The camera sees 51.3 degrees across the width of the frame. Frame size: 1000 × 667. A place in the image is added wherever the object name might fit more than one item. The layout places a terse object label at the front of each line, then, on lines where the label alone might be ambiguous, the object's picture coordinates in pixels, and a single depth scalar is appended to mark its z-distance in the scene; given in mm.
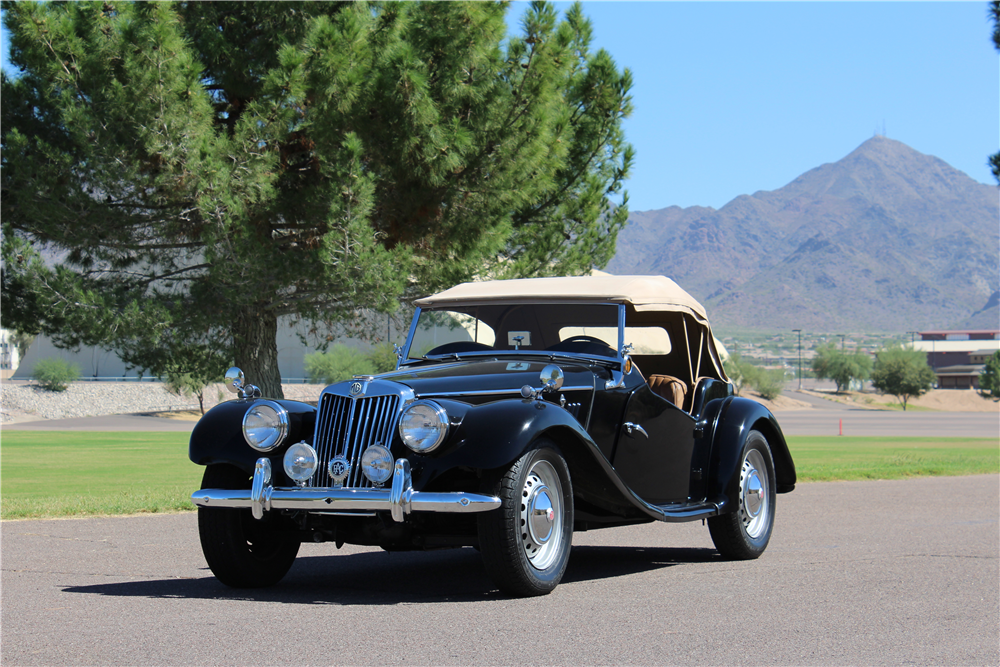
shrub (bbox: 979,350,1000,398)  109938
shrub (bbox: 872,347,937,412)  109375
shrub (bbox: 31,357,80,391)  61425
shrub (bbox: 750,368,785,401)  103562
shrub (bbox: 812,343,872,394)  138625
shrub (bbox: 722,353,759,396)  94512
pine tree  15797
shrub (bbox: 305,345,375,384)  67000
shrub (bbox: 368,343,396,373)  50250
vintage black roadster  5668
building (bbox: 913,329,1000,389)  151125
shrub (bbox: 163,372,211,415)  50338
